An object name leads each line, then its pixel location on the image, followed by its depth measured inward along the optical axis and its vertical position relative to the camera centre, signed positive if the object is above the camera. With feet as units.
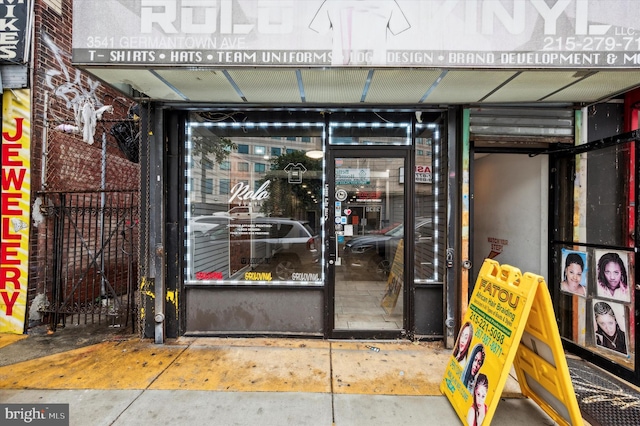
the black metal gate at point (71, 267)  15.47 -2.89
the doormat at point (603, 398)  9.57 -6.00
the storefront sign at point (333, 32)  10.13 +5.84
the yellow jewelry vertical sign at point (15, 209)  14.84 +0.11
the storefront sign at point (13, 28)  14.76 +8.55
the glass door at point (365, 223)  14.69 -0.42
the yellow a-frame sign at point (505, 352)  8.27 -3.92
